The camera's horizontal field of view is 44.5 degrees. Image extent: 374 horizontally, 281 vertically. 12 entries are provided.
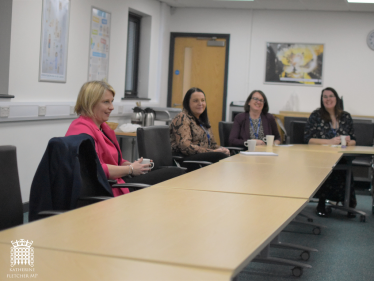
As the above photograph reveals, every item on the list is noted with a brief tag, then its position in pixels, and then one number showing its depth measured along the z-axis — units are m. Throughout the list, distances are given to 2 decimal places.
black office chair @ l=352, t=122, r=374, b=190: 5.28
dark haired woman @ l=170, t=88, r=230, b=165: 3.91
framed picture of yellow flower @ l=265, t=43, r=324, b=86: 7.18
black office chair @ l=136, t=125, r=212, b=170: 3.16
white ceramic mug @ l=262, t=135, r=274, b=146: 4.48
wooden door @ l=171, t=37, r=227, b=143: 7.56
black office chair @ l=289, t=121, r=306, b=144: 5.25
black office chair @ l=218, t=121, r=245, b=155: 5.04
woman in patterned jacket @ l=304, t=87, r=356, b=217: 4.64
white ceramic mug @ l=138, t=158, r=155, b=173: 2.78
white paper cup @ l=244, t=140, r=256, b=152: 3.88
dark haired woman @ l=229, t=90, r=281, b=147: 4.83
